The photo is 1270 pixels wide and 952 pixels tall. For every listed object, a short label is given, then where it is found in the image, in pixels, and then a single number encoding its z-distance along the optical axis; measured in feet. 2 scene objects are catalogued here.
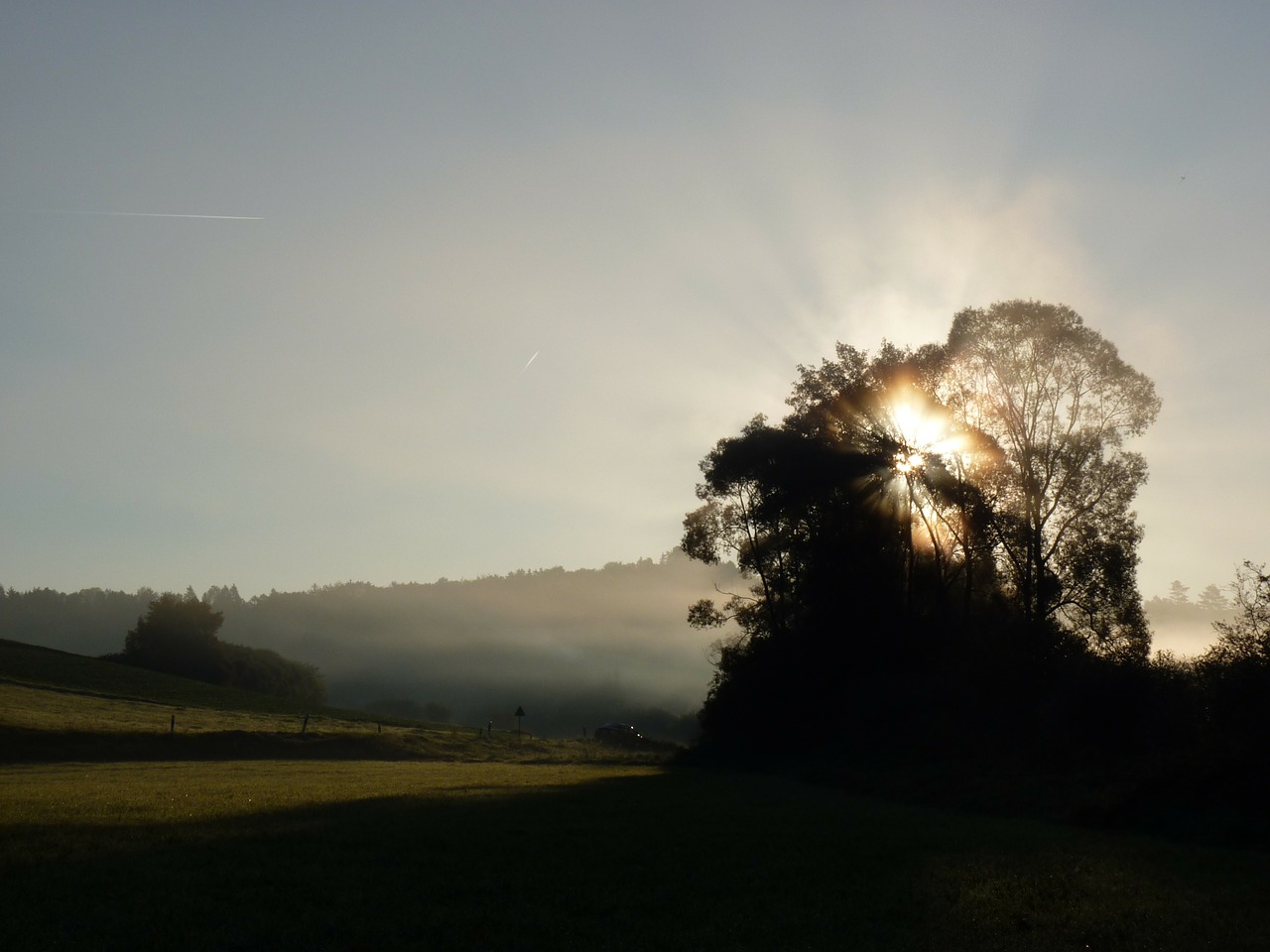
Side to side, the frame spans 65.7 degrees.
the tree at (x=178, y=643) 347.56
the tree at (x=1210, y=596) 260.62
